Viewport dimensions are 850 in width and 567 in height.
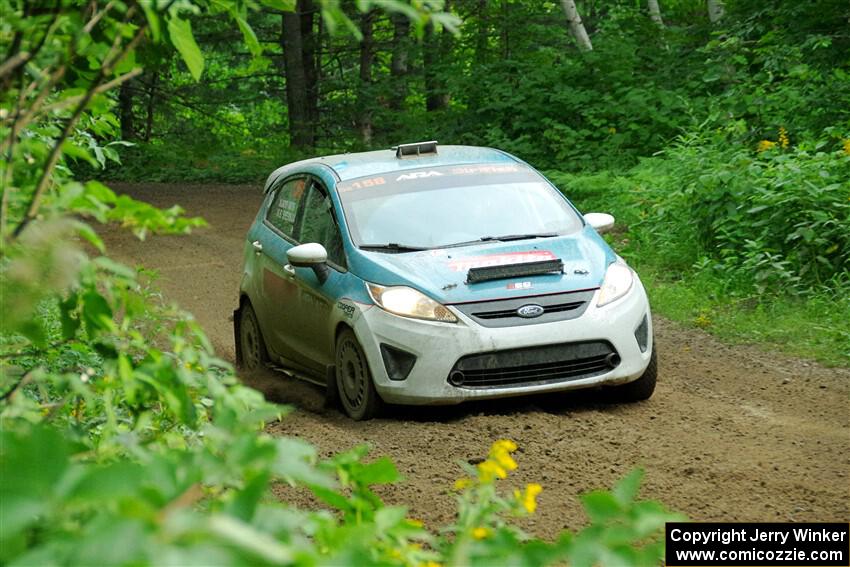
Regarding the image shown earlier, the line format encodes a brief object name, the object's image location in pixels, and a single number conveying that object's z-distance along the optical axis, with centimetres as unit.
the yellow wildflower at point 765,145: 2328
